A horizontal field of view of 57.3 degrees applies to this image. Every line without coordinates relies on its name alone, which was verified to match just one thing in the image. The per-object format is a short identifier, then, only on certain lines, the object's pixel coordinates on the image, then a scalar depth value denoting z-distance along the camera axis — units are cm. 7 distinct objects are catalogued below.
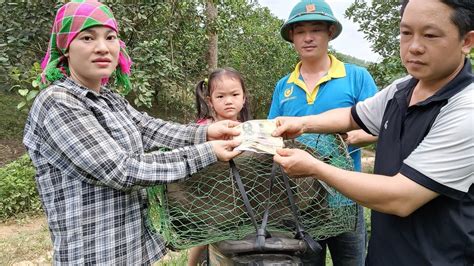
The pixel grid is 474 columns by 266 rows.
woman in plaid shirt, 131
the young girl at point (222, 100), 243
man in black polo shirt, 114
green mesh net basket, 139
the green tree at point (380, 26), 572
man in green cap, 196
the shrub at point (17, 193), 491
